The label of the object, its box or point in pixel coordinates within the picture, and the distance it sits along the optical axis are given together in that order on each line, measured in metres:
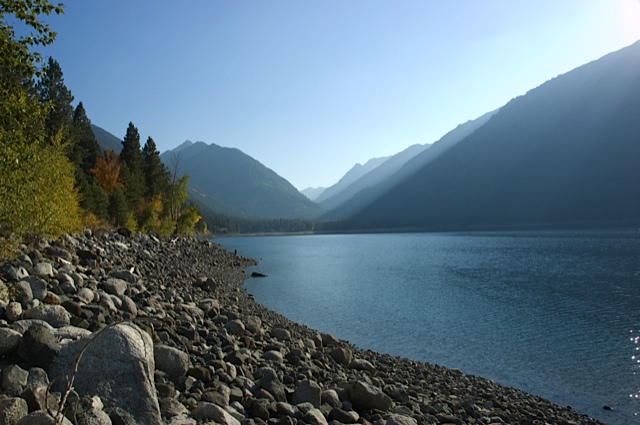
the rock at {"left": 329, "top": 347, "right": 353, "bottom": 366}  17.48
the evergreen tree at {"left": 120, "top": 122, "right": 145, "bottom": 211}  62.59
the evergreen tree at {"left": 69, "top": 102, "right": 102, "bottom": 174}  61.63
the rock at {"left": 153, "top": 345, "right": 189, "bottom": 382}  10.58
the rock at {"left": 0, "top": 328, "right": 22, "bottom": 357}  8.98
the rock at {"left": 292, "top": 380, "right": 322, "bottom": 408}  11.76
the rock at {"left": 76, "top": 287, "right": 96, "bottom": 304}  13.93
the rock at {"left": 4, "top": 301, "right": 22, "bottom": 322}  10.39
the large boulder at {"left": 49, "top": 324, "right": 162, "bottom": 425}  8.26
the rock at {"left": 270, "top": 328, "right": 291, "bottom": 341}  18.87
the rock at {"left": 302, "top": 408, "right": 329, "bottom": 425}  10.39
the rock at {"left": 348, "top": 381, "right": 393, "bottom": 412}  12.77
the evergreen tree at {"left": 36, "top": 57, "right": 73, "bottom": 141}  64.44
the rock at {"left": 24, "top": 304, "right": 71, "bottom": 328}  10.81
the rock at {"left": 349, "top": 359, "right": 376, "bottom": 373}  17.55
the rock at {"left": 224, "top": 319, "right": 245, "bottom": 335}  16.75
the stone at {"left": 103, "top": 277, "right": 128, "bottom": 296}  16.80
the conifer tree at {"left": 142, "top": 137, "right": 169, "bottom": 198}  82.06
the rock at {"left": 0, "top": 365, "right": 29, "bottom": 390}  8.14
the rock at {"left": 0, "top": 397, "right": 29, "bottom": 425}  6.68
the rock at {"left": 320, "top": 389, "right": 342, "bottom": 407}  12.22
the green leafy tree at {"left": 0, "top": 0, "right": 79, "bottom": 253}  9.81
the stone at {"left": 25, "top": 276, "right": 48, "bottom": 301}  12.44
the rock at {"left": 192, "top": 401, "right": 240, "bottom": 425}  8.84
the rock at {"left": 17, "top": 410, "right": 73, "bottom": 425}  6.49
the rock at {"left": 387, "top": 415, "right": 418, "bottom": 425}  11.40
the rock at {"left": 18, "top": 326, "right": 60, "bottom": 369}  8.91
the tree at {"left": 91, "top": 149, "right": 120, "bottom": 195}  64.19
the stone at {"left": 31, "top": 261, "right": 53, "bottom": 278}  14.66
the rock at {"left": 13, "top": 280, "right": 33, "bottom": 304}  11.65
